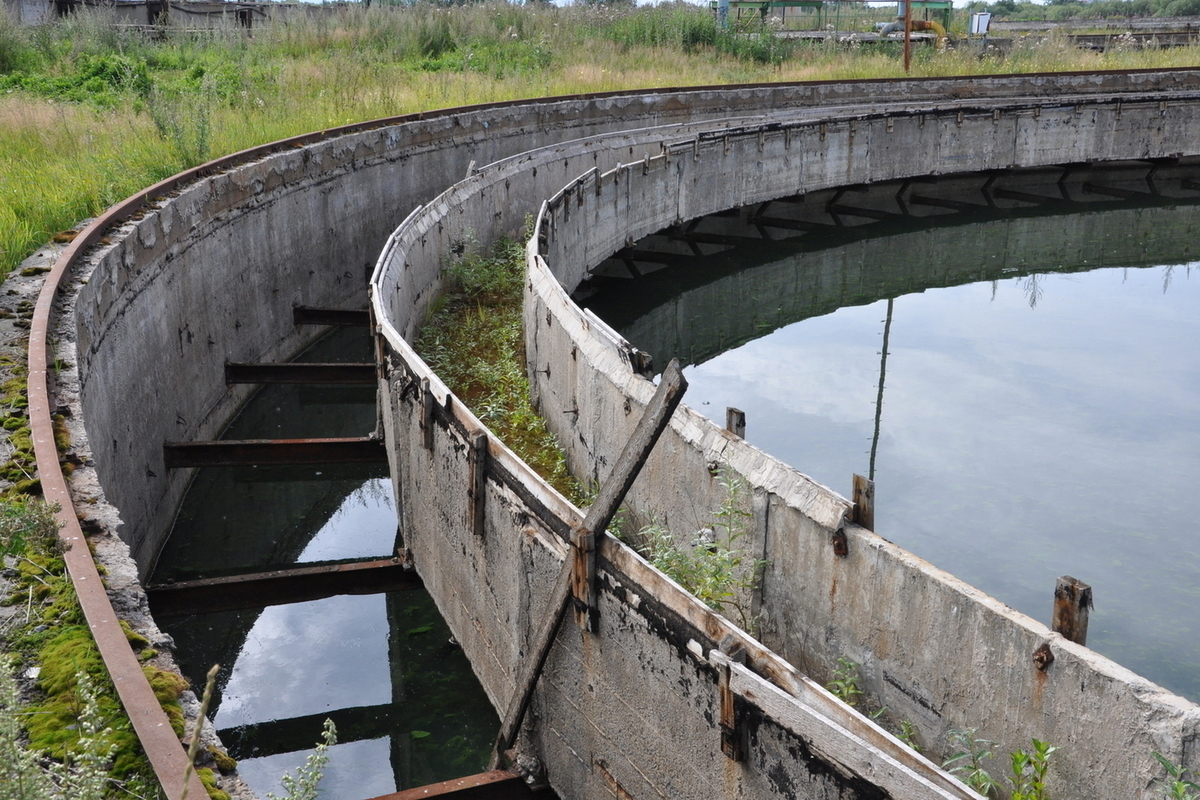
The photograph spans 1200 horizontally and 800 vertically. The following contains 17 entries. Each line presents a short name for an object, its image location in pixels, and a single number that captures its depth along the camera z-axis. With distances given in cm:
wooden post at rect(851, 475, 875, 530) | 459
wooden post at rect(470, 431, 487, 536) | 572
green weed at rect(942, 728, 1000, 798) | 409
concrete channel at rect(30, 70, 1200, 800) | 388
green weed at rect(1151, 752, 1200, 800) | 322
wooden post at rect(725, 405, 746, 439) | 546
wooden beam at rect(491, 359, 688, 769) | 411
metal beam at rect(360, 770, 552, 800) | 509
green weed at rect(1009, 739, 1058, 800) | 361
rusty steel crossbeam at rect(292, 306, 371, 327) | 1214
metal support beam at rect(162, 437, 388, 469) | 858
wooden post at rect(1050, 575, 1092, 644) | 385
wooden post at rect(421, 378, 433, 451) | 650
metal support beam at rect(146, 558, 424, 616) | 673
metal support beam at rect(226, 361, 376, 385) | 1037
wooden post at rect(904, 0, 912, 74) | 2452
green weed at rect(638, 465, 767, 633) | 505
